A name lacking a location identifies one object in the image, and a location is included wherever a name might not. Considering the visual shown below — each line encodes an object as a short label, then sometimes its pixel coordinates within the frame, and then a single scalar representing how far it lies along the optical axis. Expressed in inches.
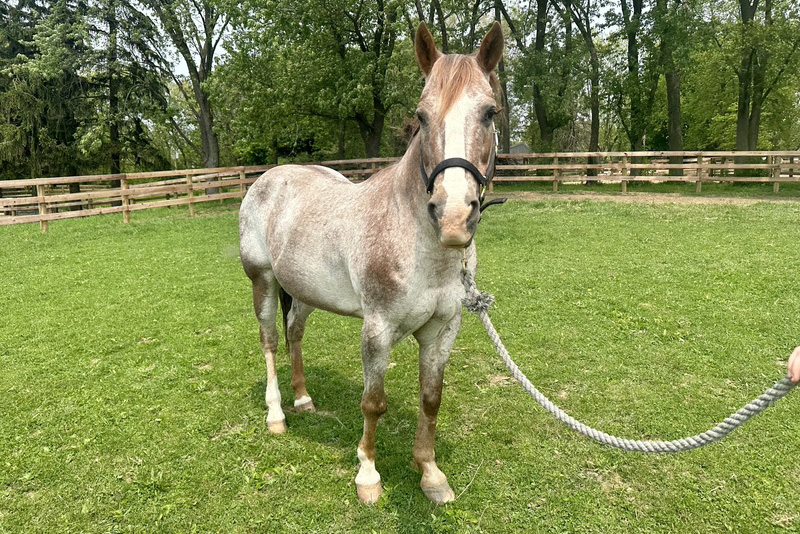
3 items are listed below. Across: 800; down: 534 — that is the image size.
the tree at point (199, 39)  801.6
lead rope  69.2
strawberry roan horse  78.5
